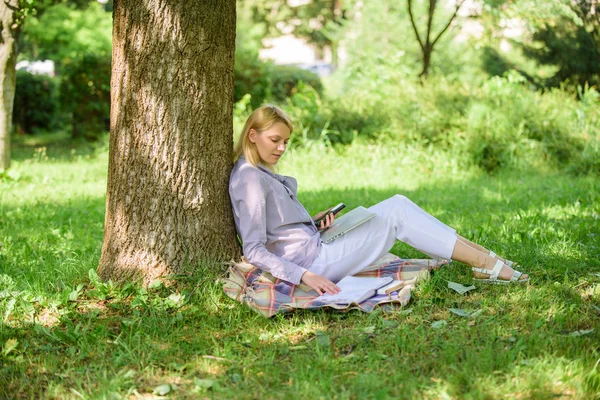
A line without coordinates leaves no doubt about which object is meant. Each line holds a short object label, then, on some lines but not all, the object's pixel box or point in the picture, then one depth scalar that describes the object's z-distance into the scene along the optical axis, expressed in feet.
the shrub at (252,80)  47.75
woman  12.80
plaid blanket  11.96
